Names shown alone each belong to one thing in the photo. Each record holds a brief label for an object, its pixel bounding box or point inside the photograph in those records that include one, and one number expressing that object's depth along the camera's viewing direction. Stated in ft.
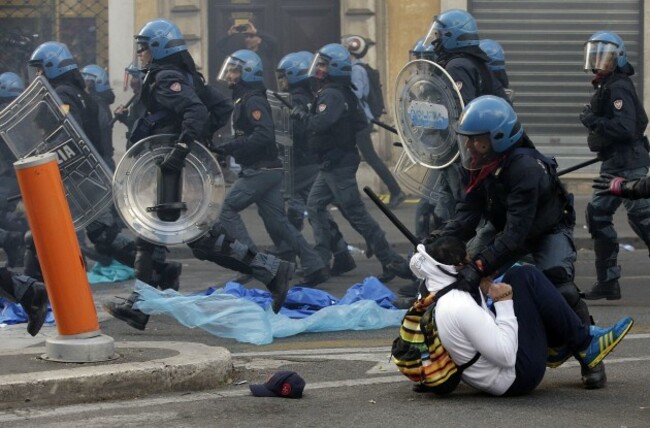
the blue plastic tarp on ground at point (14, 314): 30.71
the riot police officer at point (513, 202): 22.80
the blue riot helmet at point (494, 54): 40.04
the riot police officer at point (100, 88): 51.21
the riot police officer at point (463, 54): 31.73
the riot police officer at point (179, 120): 31.27
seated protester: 21.04
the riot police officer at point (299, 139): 43.19
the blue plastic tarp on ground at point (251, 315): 28.48
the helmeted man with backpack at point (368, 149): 55.62
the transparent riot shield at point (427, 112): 30.94
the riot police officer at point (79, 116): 36.29
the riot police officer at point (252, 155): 37.73
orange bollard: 22.89
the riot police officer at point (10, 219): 40.98
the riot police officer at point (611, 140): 33.60
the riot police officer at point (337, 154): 38.78
